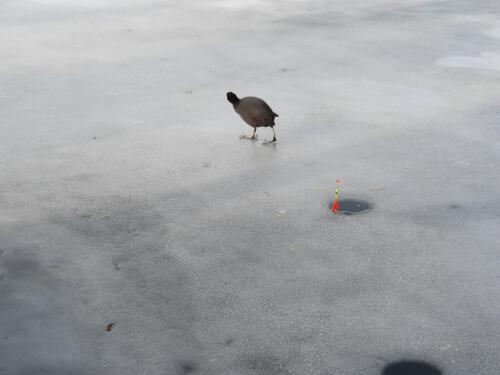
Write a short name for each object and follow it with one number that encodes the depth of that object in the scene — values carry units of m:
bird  6.09
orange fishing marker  4.71
